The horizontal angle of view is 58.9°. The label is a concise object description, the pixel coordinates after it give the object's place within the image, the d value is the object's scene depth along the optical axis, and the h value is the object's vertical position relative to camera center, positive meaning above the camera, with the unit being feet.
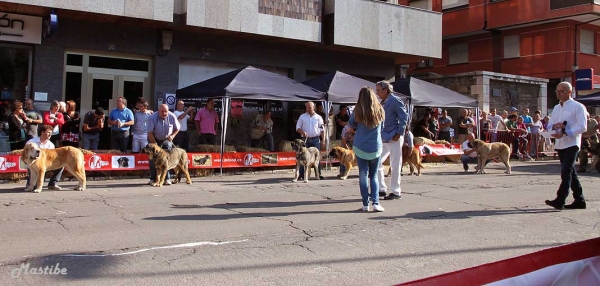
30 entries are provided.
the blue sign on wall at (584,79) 89.89 +14.73
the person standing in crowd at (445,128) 63.05 +3.94
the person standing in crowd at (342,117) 56.44 +4.42
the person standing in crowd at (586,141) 50.57 +2.32
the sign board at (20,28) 46.11 +10.62
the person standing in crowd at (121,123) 42.27 +2.27
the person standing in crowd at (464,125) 61.52 +4.30
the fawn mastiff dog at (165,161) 35.91 -0.55
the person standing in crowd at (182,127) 47.06 +2.36
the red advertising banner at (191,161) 36.91 -0.62
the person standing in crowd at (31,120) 38.88 +2.12
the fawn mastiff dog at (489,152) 46.62 +0.94
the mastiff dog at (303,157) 39.99 +0.02
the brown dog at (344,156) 42.14 +0.16
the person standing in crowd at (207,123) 48.75 +2.86
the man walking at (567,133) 25.49 +1.51
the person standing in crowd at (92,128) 41.93 +1.81
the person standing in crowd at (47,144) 33.91 +0.35
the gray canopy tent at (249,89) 43.33 +5.72
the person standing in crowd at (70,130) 41.91 +1.58
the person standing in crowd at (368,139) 25.20 +0.95
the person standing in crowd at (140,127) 42.88 +2.02
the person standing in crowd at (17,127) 38.91 +1.59
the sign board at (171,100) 54.54 +5.47
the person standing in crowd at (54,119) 39.47 +2.33
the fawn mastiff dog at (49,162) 31.91 -0.76
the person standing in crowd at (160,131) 37.52 +1.54
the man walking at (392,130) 28.09 +1.60
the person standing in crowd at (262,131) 53.72 +2.51
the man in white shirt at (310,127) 42.96 +2.45
